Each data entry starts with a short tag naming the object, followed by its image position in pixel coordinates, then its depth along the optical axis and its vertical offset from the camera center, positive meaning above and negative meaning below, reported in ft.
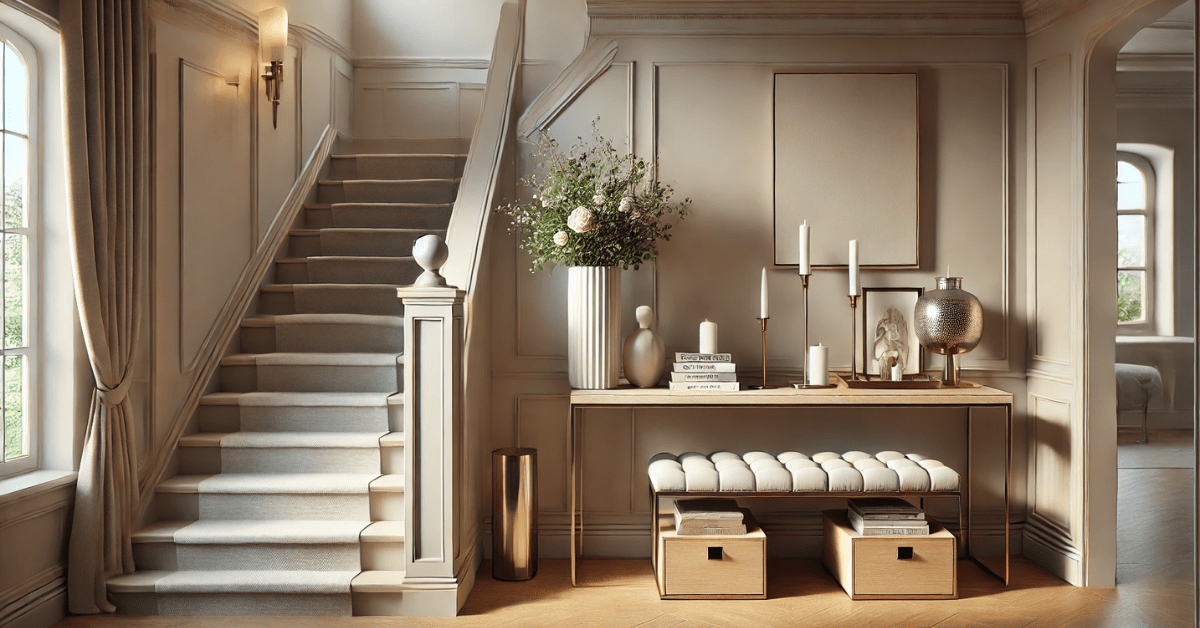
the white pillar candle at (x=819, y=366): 10.77 -0.66
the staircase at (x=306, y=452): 9.37 -1.84
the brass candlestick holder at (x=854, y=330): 10.72 -0.16
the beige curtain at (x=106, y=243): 8.92 +0.95
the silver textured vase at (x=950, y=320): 10.73 -0.02
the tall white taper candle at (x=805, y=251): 10.94 +0.97
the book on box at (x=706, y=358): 10.76 -0.54
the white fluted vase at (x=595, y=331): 10.67 -0.16
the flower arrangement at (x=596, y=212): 10.78 +1.56
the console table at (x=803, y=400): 10.23 -1.09
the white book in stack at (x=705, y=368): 10.66 -0.68
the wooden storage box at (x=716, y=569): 10.05 -3.28
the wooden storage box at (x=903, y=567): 9.99 -3.25
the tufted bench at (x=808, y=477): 9.92 -2.06
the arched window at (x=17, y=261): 9.01 +0.73
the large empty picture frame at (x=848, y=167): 11.76 +2.34
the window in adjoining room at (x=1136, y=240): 17.51 +1.79
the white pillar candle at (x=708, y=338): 11.10 -0.27
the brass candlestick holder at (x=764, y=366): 10.73 -0.66
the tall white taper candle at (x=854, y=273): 10.87 +0.65
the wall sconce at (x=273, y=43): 13.01 +4.78
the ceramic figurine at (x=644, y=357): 10.80 -0.53
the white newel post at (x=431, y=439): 9.23 -1.45
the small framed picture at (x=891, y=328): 11.67 -0.14
